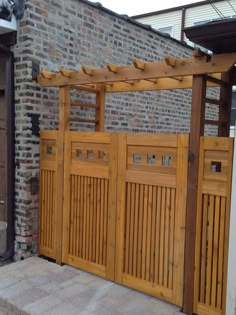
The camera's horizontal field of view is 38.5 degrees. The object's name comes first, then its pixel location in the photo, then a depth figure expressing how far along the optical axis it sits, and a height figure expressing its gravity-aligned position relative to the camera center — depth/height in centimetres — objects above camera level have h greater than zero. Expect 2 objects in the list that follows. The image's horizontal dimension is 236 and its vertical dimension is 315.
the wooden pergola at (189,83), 297 +51
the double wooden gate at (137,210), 297 -84
